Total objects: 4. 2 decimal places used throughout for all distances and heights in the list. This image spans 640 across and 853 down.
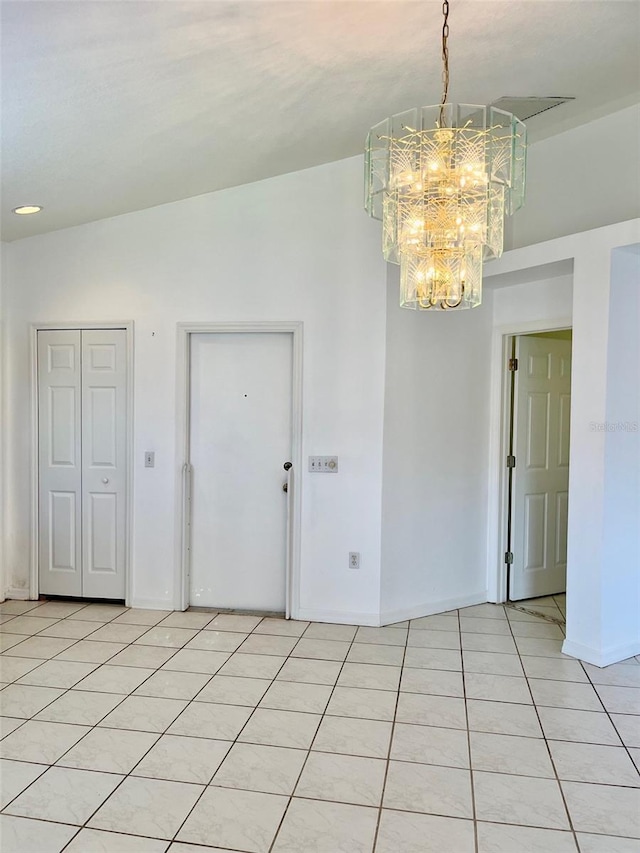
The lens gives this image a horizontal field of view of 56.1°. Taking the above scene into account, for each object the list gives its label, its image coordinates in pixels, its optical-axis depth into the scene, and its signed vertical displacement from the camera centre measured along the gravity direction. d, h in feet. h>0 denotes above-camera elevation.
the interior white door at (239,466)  13.56 -1.42
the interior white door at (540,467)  14.74 -1.48
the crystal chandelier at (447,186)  7.25 +2.73
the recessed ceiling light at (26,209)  12.12 +3.92
